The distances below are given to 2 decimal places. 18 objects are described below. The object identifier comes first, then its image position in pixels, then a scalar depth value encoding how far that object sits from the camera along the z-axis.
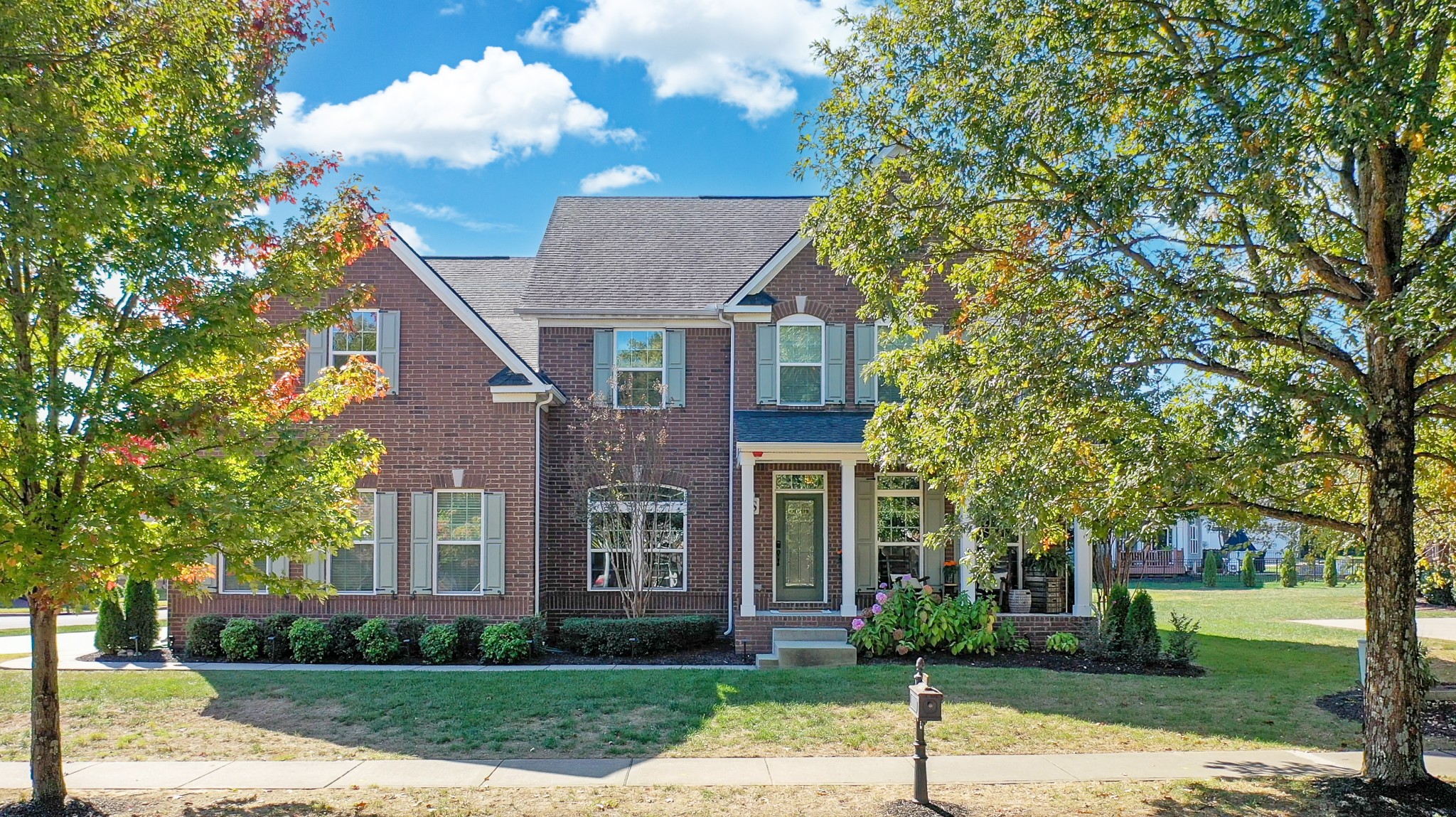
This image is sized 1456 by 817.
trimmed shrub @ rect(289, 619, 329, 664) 15.45
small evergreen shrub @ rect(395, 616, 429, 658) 15.70
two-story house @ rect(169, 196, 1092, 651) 16.31
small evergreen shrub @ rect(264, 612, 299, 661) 15.56
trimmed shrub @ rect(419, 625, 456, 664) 15.34
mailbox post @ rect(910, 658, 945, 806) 7.77
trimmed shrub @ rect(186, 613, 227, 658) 15.79
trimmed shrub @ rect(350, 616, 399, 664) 15.29
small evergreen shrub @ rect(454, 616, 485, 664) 15.77
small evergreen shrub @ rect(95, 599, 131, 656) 15.96
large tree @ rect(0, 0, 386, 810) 6.73
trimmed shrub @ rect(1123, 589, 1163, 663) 15.07
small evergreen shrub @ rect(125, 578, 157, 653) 16.25
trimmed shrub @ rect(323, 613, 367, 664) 15.59
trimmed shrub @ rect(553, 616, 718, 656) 15.71
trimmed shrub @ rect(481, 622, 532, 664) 15.19
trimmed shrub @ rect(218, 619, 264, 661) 15.48
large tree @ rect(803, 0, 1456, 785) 7.06
